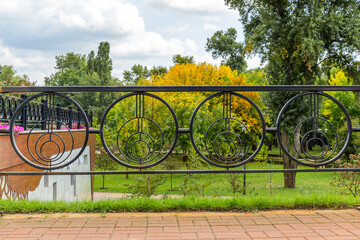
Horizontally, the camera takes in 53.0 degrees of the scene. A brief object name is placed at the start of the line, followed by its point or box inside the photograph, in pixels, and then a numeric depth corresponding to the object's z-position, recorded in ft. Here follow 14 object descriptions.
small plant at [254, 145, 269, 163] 98.50
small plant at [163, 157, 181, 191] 74.93
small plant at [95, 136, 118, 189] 91.53
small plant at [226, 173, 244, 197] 60.15
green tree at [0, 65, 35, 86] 163.51
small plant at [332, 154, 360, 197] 32.39
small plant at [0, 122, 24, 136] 24.45
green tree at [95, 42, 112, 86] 174.16
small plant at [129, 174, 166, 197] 51.55
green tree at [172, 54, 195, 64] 171.72
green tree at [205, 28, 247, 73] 162.61
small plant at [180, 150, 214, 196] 51.27
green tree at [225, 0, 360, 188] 65.26
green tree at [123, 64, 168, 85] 185.16
